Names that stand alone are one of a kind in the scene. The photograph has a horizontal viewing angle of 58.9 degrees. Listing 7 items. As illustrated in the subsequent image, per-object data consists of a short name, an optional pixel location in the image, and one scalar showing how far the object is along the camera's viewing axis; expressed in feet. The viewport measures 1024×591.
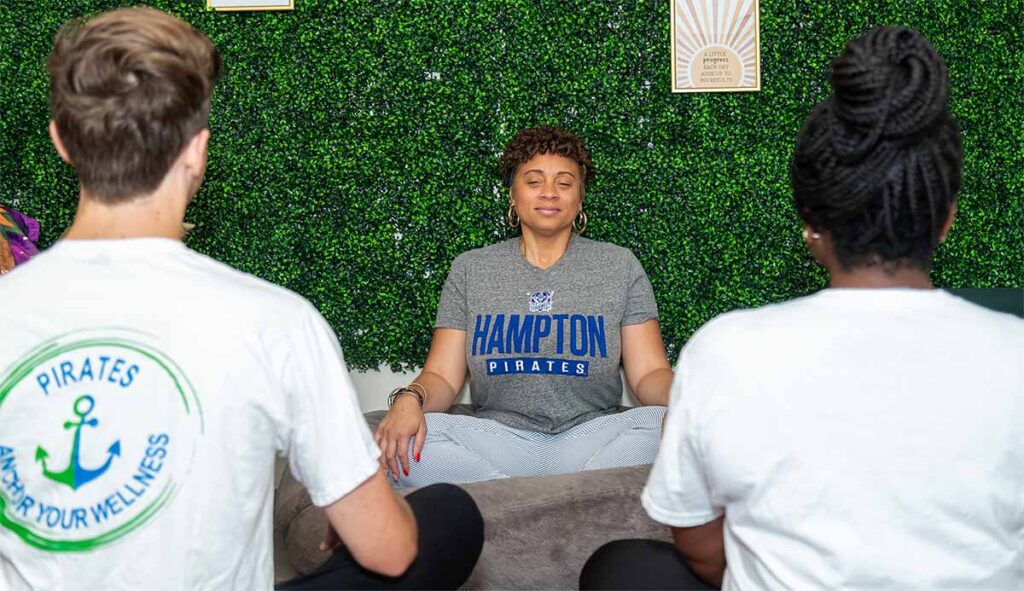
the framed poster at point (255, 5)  9.72
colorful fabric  8.34
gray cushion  6.97
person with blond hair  3.45
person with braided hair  3.34
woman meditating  7.98
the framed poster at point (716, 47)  9.74
